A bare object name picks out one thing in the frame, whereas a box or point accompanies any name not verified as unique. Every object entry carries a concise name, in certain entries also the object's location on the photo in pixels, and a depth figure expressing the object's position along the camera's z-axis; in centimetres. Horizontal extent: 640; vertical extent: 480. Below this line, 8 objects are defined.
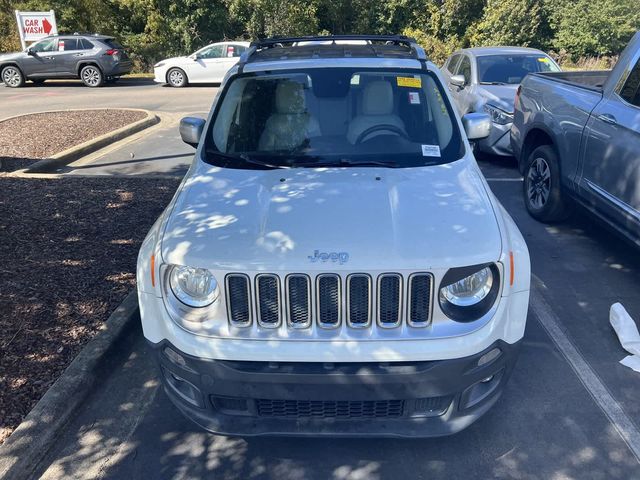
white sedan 1967
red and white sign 2133
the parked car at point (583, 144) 444
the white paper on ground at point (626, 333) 372
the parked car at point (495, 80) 812
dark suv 1962
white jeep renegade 258
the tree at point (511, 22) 2580
